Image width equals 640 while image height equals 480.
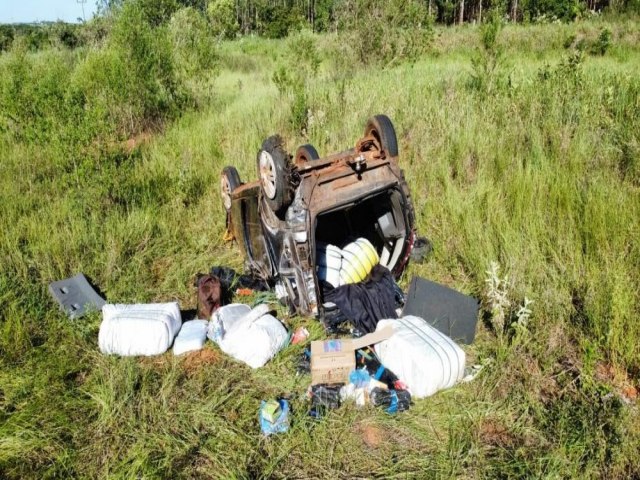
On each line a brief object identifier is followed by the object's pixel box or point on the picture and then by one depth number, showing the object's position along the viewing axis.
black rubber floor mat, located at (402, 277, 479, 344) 3.44
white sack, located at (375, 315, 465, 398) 2.89
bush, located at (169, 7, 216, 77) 9.35
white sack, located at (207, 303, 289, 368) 3.29
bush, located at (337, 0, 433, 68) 10.05
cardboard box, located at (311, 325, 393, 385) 3.05
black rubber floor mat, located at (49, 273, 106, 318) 3.77
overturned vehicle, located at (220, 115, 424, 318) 3.48
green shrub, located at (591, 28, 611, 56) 12.16
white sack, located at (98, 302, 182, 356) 3.36
